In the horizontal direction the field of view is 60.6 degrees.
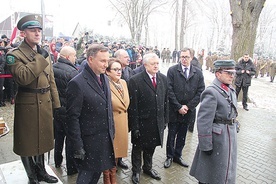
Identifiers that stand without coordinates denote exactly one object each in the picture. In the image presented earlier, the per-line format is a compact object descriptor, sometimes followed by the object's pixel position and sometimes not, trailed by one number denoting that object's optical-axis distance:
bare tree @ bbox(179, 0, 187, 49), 21.11
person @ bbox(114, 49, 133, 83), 4.75
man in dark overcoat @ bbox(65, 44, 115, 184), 2.74
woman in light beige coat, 3.46
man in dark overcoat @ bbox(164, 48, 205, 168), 4.43
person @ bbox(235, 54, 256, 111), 8.89
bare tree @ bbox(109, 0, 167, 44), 27.61
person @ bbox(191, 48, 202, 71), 8.28
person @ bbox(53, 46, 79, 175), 3.93
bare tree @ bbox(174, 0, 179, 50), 25.85
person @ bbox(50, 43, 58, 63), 10.52
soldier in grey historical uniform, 3.04
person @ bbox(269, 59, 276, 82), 19.19
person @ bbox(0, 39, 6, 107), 7.39
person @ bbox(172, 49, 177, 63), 31.34
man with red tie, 3.76
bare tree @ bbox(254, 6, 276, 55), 45.46
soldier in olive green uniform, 2.82
